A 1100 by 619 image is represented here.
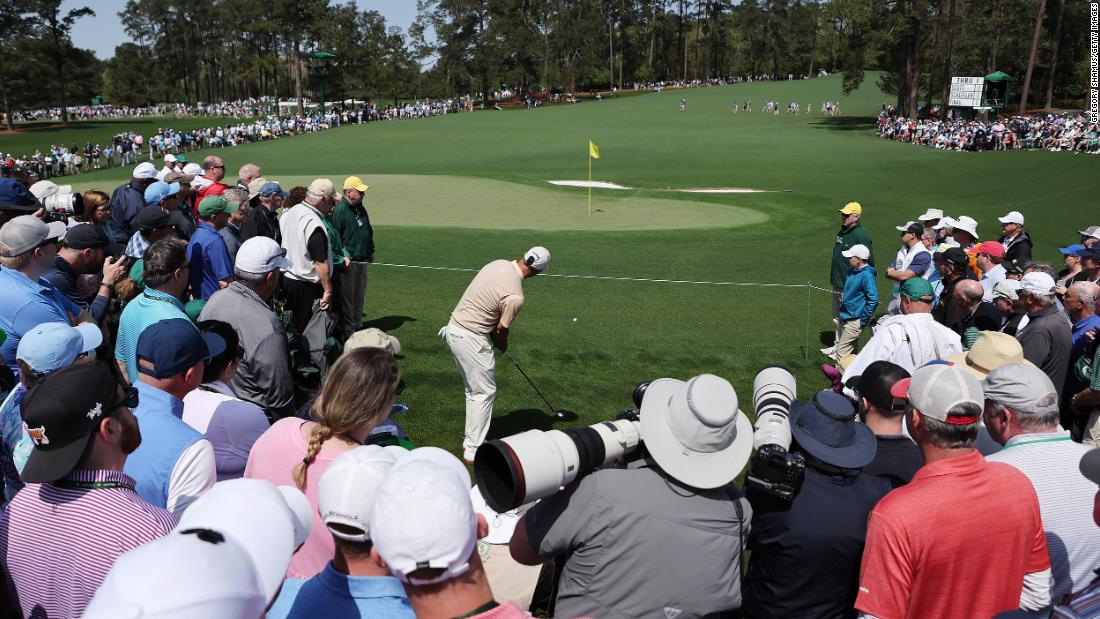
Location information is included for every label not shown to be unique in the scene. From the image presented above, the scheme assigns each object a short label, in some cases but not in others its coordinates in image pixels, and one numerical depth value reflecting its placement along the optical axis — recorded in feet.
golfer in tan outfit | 22.90
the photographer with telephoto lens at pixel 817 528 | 11.22
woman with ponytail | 11.51
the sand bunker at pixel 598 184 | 96.27
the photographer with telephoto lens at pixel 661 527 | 10.19
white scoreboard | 160.04
